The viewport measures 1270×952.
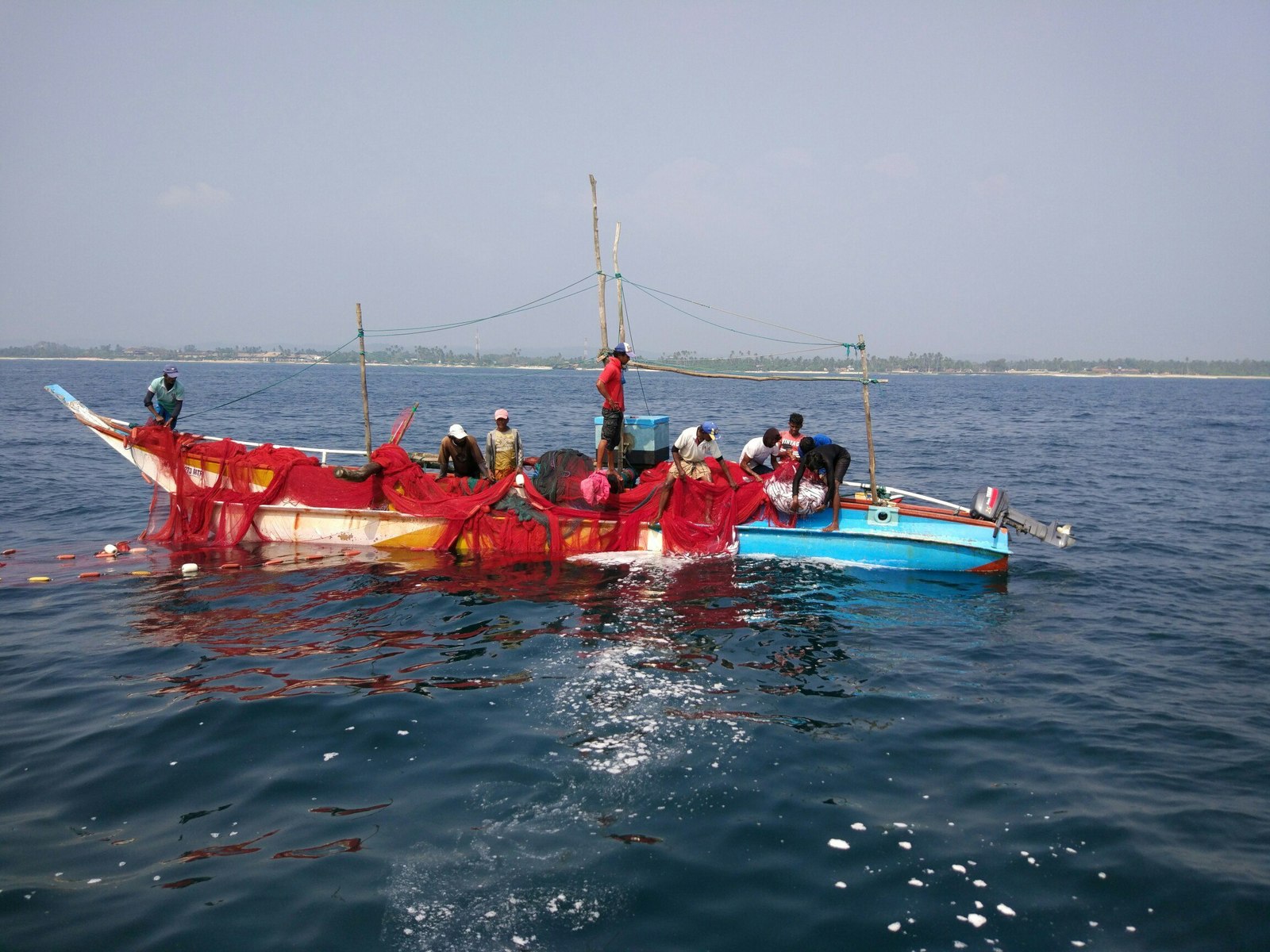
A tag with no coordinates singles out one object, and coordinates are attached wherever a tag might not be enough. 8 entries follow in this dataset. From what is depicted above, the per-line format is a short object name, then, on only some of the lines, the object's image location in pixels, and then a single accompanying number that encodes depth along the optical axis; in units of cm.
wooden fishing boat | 1286
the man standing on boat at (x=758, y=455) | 1395
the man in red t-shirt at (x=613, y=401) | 1301
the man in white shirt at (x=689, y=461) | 1345
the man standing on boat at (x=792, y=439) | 1363
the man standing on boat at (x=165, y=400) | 1540
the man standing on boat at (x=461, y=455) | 1444
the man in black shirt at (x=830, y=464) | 1280
